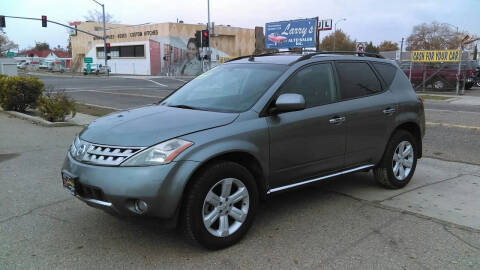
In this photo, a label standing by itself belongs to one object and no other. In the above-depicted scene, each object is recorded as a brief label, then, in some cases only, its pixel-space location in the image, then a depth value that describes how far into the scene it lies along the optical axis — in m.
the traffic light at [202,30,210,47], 27.81
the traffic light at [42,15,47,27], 40.97
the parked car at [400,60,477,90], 23.55
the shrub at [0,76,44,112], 12.40
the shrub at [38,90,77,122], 10.41
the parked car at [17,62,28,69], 77.93
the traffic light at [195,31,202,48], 27.96
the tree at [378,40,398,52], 101.00
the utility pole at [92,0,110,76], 51.62
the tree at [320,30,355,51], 86.63
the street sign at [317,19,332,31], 37.94
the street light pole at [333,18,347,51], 84.97
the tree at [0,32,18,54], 99.46
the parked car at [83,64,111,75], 55.22
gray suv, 3.25
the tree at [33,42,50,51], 143.88
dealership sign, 37.73
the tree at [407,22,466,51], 74.75
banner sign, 21.53
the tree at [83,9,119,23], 104.66
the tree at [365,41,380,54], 81.10
